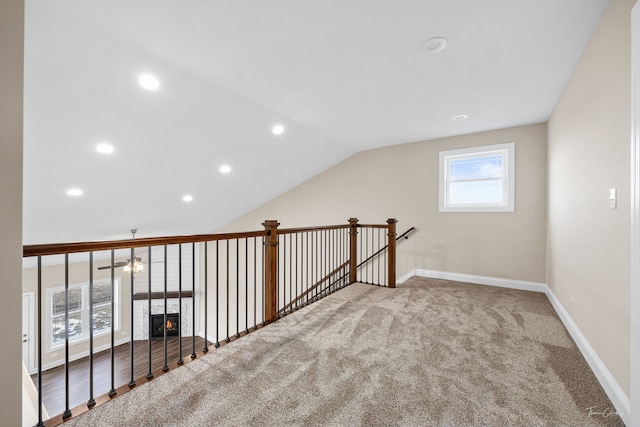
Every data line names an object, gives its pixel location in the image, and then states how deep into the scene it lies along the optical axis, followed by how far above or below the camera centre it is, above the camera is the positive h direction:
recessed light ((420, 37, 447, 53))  2.11 +1.32
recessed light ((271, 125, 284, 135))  3.94 +1.21
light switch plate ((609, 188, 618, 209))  1.64 +0.09
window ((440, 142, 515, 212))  4.24 +0.55
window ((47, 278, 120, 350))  6.29 -2.36
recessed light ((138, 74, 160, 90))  2.53 +1.23
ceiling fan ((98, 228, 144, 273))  4.30 -0.83
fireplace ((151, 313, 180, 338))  7.74 -3.14
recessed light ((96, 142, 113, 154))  3.08 +0.75
